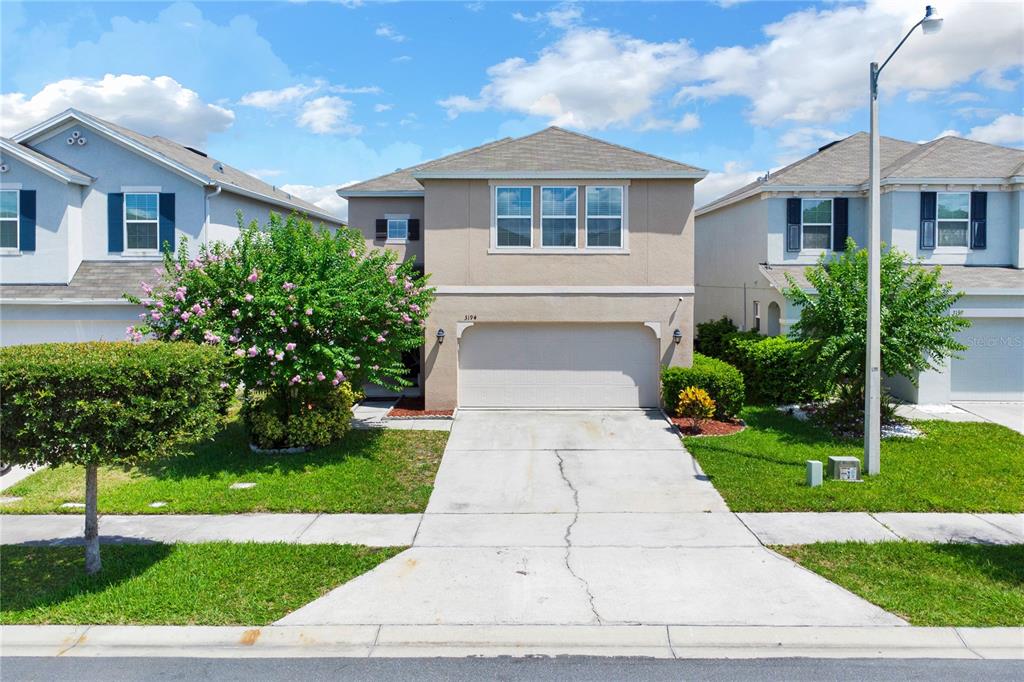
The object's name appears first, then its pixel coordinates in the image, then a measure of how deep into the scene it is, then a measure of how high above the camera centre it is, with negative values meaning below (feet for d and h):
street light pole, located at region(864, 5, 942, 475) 35.86 +0.30
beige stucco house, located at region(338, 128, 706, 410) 53.83 +6.28
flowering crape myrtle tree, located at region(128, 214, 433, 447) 37.42 +0.57
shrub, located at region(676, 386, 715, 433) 46.88 -5.09
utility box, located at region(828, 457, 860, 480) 35.99 -7.15
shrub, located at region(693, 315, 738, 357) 70.28 -0.74
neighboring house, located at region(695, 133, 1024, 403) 57.00 +8.77
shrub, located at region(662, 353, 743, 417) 48.88 -3.83
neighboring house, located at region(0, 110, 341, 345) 55.72 +8.53
